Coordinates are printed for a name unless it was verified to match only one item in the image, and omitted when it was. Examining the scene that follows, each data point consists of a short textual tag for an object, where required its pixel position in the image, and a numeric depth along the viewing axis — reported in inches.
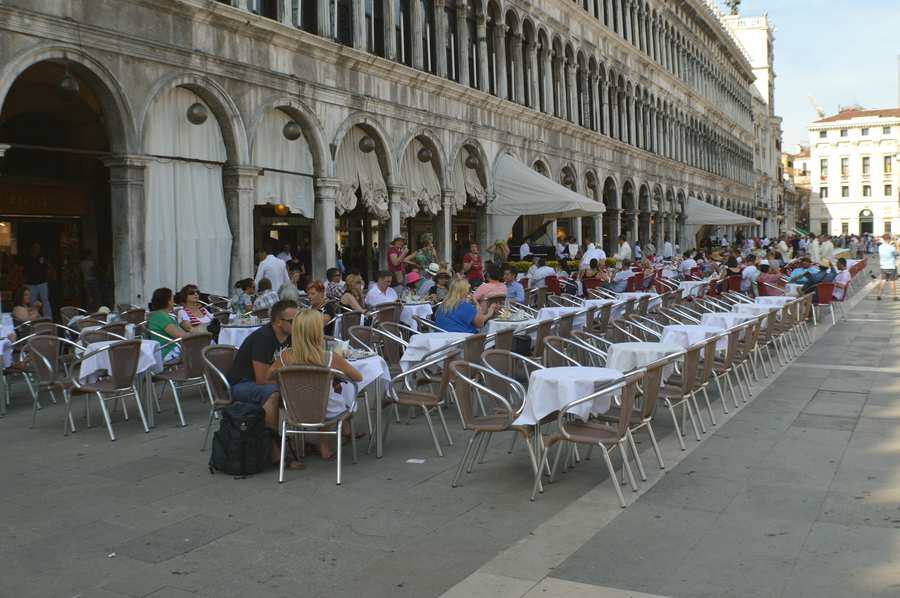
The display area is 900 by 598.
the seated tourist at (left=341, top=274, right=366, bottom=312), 483.8
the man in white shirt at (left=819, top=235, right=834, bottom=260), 1129.0
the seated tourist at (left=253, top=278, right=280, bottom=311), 470.0
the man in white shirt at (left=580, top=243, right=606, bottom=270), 859.5
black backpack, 255.4
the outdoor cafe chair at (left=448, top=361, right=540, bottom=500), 242.7
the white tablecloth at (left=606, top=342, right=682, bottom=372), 305.4
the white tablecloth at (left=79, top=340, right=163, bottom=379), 326.6
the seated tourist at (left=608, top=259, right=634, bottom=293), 669.9
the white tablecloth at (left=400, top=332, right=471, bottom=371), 340.5
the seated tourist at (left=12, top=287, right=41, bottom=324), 436.8
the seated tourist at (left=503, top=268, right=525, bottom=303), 522.9
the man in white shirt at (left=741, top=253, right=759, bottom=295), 686.5
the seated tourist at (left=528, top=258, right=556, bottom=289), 663.0
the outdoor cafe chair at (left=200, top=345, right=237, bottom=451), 284.8
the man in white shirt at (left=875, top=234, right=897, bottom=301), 907.4
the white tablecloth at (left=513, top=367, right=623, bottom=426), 240.2
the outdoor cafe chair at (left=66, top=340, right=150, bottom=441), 310.5
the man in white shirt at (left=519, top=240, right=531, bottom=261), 952.3
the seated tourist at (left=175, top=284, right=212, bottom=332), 392.8
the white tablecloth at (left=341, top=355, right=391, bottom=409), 277.9
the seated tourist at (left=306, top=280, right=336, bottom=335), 438.0
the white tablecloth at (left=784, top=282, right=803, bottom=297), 652.1
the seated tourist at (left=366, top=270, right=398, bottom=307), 494.3
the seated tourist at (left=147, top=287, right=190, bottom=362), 360.9
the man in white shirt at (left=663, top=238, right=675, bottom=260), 1353.7
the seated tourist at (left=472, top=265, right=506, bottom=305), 432.5
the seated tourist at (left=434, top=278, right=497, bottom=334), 376.5
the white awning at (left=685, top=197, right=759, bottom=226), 1441.9
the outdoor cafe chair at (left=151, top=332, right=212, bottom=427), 329.7
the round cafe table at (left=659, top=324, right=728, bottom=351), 363.3
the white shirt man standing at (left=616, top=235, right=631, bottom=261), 1025.1
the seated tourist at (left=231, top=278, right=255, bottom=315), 451.8
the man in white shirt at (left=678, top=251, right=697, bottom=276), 884.8
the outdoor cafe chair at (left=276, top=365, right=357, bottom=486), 250.1
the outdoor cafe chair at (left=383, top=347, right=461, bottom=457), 284.0
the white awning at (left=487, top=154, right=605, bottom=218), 824.9
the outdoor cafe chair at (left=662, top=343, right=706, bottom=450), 282.4
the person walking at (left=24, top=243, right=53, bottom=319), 570.3
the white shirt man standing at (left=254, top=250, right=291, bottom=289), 568.1
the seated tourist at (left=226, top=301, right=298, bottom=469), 273.9
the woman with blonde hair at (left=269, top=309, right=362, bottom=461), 255.6
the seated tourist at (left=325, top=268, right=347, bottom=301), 533.0
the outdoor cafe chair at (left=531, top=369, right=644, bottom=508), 225.0
